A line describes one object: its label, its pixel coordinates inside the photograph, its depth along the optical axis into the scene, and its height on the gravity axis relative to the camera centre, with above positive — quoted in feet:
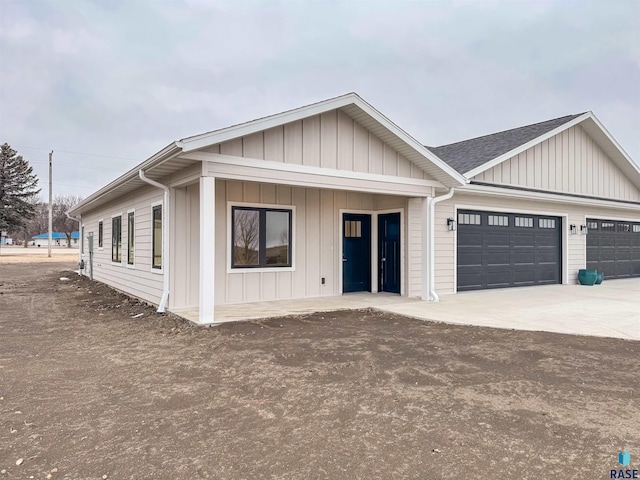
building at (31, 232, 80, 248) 231.50 -0.25
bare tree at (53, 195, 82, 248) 176.60 +7.84
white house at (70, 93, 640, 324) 22.80 +2.12
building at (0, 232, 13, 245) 221.25 -1.27
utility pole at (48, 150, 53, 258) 105.70 +10.49
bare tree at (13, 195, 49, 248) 194.21 +8.63
